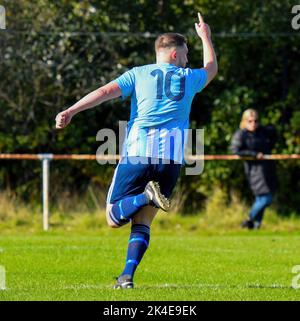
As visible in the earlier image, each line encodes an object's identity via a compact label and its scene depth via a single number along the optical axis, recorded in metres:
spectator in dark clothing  34.56
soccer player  16.66
